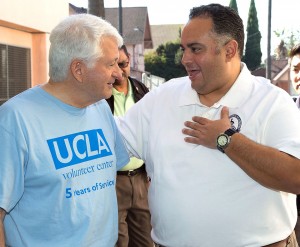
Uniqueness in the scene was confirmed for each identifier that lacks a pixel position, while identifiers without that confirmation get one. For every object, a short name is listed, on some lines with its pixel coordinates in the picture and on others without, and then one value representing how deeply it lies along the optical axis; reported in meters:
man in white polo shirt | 2.68
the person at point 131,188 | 4.71
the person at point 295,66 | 4.93
